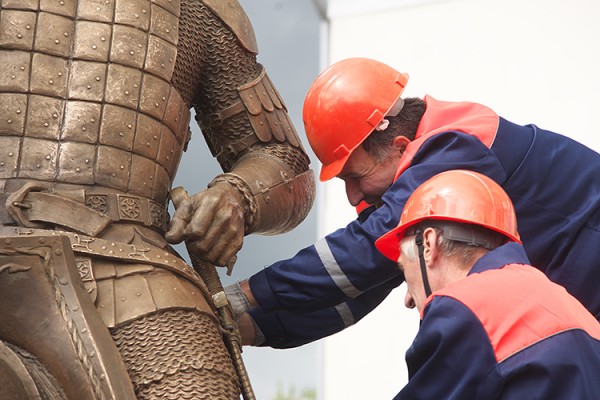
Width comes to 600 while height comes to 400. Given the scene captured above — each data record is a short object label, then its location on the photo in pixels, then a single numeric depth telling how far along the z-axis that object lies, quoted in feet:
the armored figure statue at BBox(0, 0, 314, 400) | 10.88
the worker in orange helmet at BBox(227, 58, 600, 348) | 13.11
